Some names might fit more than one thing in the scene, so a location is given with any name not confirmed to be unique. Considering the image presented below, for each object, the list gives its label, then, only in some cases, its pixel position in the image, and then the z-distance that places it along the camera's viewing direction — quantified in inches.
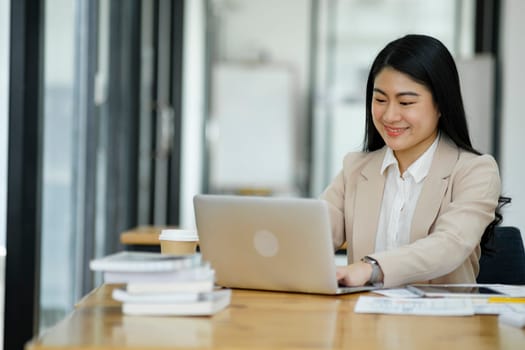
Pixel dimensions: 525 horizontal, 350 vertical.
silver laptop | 107.5
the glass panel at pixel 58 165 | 182.8
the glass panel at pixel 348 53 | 500.7
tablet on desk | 111.0
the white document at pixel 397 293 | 111.6
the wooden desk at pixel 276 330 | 82.2
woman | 127.7
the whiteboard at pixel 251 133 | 509.9
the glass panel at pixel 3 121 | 154.7
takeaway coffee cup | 123.0
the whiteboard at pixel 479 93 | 303.6
